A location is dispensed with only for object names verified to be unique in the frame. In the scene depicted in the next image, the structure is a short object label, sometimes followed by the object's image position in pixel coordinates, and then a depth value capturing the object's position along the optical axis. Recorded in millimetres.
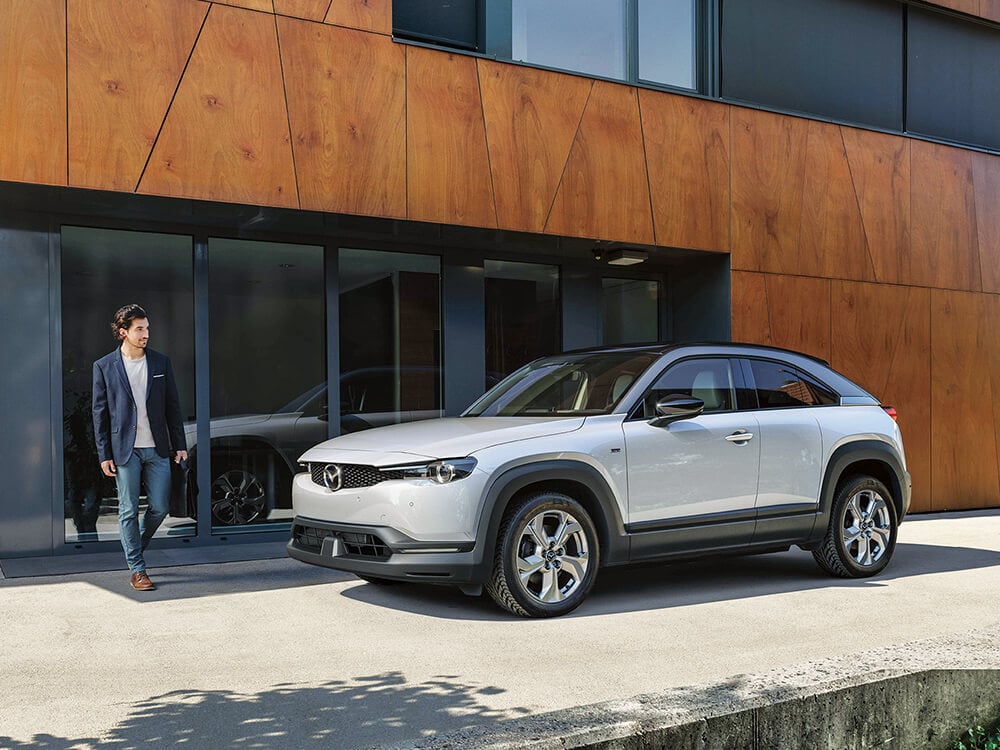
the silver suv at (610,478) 5941
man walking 7113
